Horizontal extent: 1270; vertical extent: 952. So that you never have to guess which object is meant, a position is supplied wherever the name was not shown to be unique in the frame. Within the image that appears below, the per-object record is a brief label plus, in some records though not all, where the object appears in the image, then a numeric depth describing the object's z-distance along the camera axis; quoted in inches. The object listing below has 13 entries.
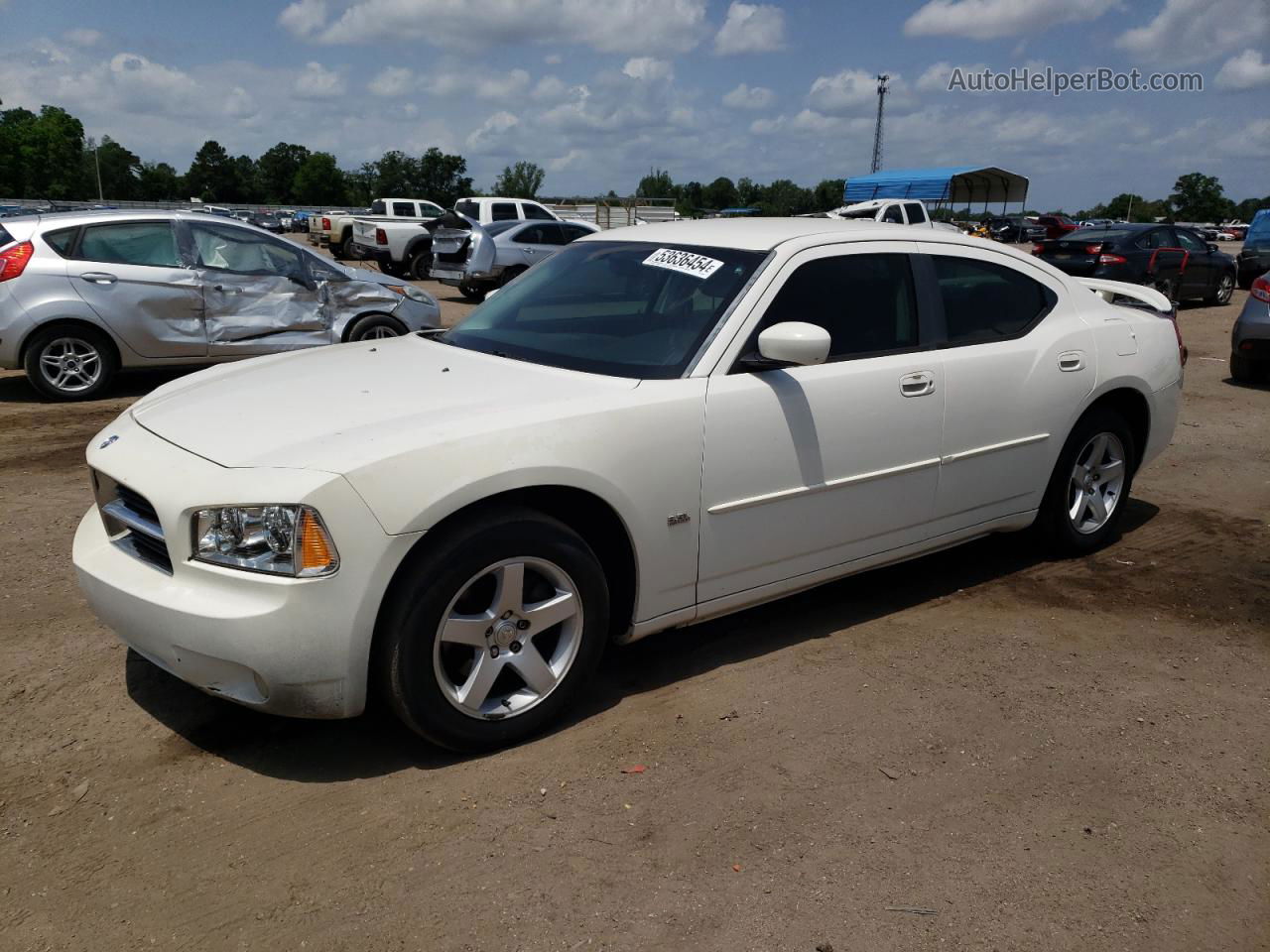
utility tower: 2800.2
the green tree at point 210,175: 5093.5
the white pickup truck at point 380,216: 1055.7
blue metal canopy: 1477.6
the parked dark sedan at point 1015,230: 1899.6
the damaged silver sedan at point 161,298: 319.3
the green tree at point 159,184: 5007.4
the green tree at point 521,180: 4492.9
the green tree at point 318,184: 5142.7
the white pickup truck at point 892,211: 978.1
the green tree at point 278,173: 5329.7
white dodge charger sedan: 112.3
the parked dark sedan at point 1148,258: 670.5
